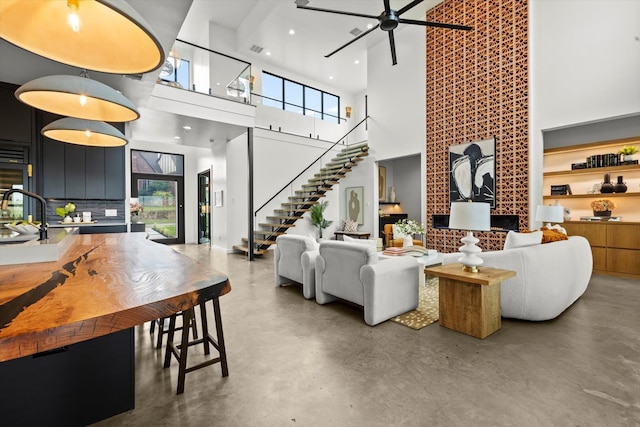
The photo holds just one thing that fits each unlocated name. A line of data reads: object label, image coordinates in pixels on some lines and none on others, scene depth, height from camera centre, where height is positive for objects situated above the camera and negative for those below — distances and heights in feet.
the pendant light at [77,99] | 5.50 +2.31
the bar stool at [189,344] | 6.33 -3.17
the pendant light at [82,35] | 3.80 +2.45
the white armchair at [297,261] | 12.92 -2.29
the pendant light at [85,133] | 7.57 +2.19
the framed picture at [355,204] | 30.30 +0.81
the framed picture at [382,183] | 34.04 +3.22
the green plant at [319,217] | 29.55 -0.53
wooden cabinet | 16.19 -1.93
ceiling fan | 14.82 +9.86
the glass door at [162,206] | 30.58 +0.64
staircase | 25.45 +1.30
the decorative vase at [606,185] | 17.11 +1.49
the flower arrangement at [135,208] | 27.12 +0.37
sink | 4.99 -0.69
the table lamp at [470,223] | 9.09 -0.36
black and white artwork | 20.66 +2.87
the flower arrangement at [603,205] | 17.40 +0.35
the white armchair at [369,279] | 9.96 -2.42
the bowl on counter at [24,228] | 6.89 -0.38
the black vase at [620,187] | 16.69 +1.36
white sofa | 9.93 -2.35
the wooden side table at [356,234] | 29.09 -2.23
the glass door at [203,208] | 32.87 +0.43
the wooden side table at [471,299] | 8.94 -2.76
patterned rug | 10.06 -3.76
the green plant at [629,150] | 16.43 +3.38
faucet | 5.93 +0.06
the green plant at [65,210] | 15.75 +0.12
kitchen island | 2.49 -0.91
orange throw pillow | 11.66 -1.02
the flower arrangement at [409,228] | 17.13 -0.99
